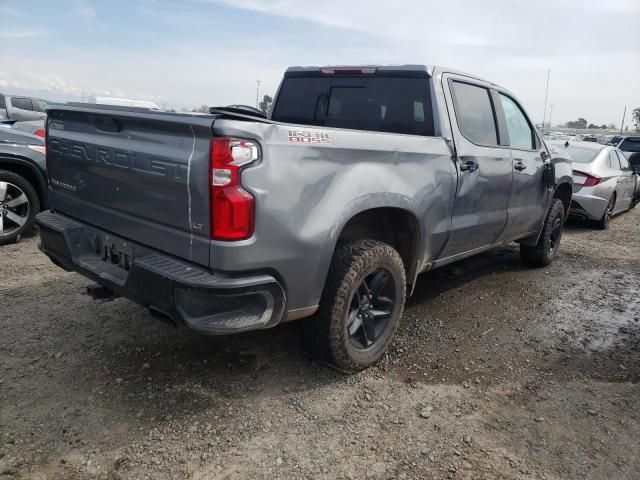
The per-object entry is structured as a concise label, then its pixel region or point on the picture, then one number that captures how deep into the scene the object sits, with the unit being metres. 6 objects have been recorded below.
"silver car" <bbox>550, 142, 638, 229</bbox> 8.38
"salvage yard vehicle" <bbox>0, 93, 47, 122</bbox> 17.75
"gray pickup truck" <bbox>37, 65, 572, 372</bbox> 2.42
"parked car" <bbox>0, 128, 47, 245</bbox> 5.57
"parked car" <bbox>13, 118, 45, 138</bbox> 7.41
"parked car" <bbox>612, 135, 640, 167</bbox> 16.81
